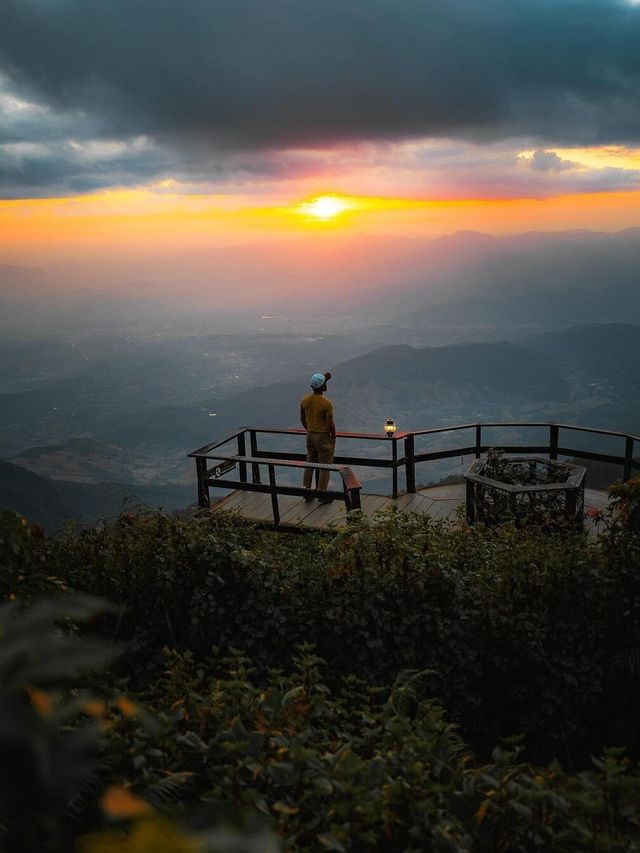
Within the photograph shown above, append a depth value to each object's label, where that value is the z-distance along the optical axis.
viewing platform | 10.23
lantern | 12.68
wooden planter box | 9.79
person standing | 11.91
